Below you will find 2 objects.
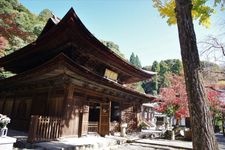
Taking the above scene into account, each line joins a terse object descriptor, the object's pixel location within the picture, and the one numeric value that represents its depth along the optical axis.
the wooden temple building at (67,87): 9.31
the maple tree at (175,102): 15.98
